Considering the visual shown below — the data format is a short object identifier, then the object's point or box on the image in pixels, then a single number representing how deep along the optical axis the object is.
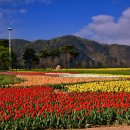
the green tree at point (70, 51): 59.16
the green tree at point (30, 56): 60.80
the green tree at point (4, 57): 46.02
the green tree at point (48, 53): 60.45
